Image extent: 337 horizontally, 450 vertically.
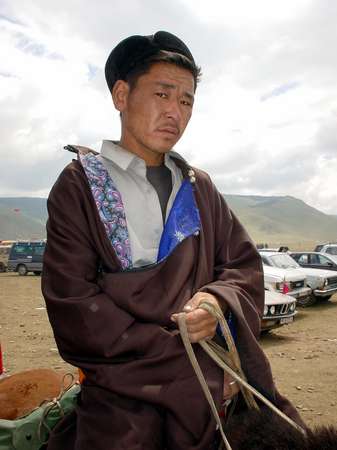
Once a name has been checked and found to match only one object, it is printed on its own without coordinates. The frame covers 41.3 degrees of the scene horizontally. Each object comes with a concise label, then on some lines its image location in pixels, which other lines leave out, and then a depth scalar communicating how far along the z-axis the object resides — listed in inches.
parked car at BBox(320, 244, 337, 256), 833.8
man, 56.5
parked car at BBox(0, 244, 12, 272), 1332.4
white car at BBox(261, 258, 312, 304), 452.8
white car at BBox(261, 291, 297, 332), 352.5
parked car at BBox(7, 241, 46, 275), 1171.9
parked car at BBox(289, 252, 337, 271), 661.9
